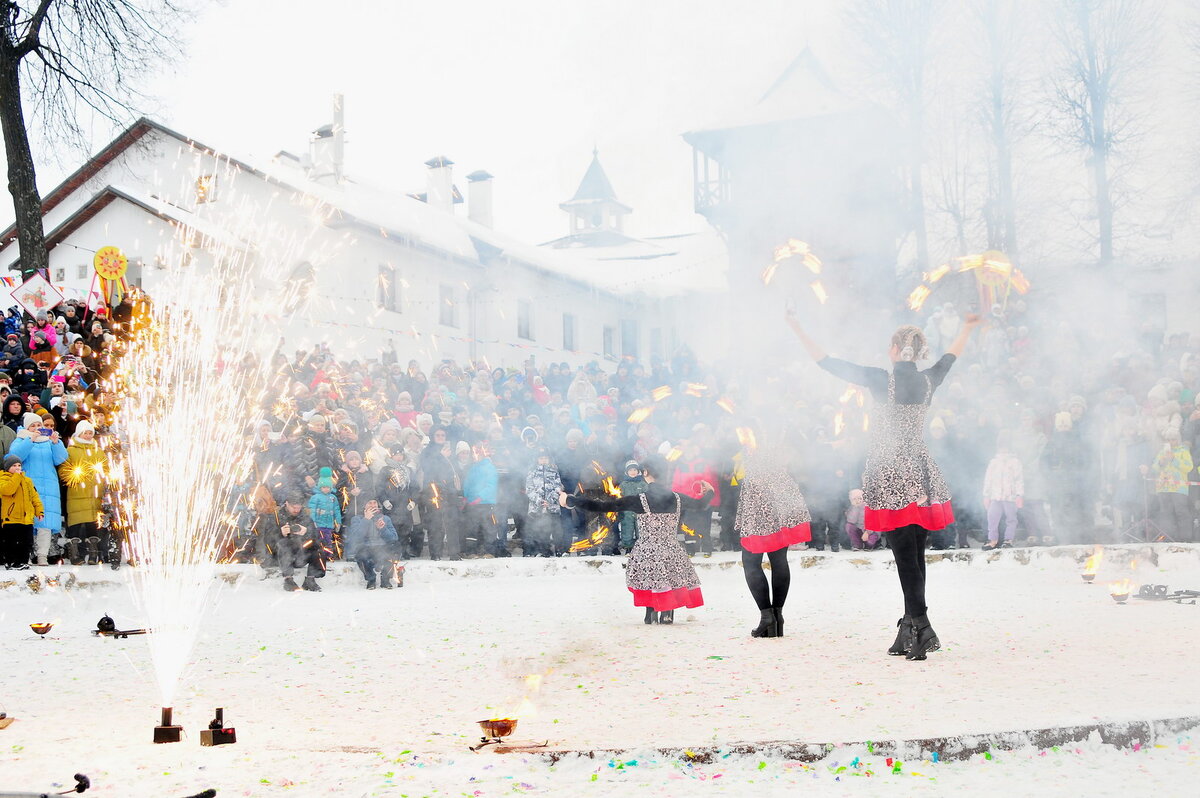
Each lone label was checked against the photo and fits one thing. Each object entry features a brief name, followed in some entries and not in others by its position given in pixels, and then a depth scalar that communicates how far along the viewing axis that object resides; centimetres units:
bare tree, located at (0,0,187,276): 1938
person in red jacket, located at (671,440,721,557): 940
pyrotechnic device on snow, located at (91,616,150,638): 842
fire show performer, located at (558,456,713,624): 889
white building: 2389
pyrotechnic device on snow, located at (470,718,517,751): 474
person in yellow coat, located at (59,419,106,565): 1193
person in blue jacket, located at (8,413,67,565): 1168
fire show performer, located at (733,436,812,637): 782
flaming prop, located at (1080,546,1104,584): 1104
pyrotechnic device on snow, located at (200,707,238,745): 482
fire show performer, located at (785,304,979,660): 672
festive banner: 1681
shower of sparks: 912
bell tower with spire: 7856
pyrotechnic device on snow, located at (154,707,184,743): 488
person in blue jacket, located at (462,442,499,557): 1328
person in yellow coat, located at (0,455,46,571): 1141
